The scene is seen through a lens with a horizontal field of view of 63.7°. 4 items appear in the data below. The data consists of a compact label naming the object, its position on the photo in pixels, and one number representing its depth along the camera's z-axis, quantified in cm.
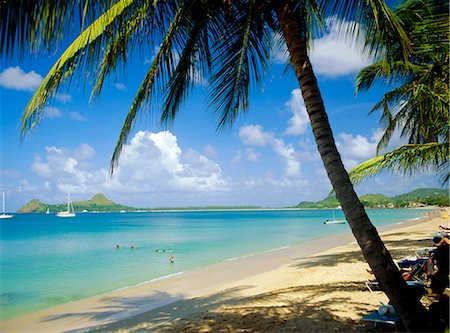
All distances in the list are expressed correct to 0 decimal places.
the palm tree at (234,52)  336
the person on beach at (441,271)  436
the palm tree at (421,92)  501
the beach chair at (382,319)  426
